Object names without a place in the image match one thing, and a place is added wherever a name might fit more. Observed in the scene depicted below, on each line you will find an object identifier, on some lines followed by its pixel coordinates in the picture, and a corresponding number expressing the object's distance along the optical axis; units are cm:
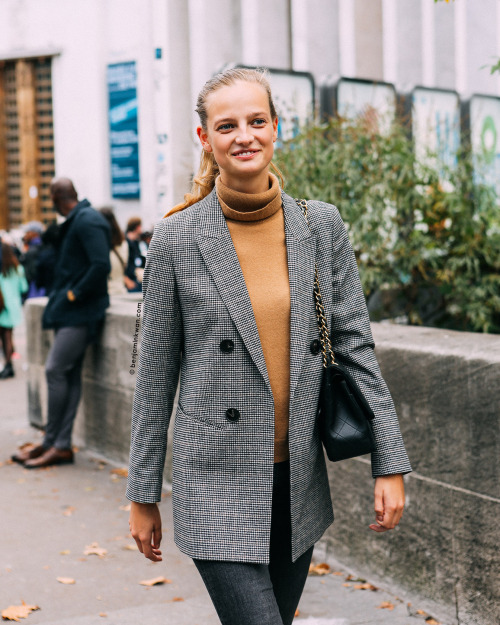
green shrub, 616
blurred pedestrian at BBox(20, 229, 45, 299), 1409
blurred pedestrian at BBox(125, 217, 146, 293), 1094
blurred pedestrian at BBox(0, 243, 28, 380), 1172
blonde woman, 244
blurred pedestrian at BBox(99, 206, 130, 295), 960
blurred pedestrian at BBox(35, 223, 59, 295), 952
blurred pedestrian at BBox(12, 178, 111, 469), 660
